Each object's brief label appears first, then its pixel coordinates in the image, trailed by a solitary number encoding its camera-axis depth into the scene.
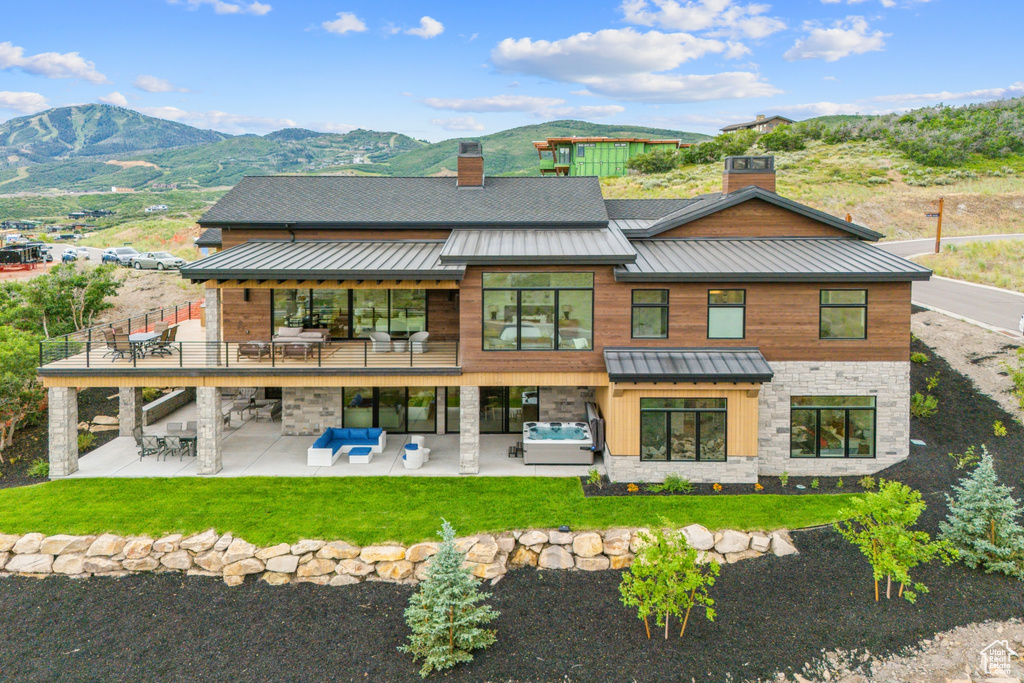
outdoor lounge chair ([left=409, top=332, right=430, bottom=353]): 17.14
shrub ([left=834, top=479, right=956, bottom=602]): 10.36
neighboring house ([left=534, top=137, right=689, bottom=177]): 60.88
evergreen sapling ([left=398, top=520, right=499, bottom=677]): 9.78
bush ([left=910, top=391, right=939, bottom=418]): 17.66
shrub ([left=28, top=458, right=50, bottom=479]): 15.80
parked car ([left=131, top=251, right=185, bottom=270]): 39.81
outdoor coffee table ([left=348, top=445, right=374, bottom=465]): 16.50
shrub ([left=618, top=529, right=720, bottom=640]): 9.80
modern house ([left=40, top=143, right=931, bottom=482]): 15.02
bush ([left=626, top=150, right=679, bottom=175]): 59.09
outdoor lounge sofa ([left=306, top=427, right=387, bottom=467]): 16.86
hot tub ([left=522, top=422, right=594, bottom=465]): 16.19
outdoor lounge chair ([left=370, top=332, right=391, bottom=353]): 16.74
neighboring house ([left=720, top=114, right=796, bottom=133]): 86.43
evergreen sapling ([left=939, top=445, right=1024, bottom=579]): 11.59
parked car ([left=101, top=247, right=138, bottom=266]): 40.56
